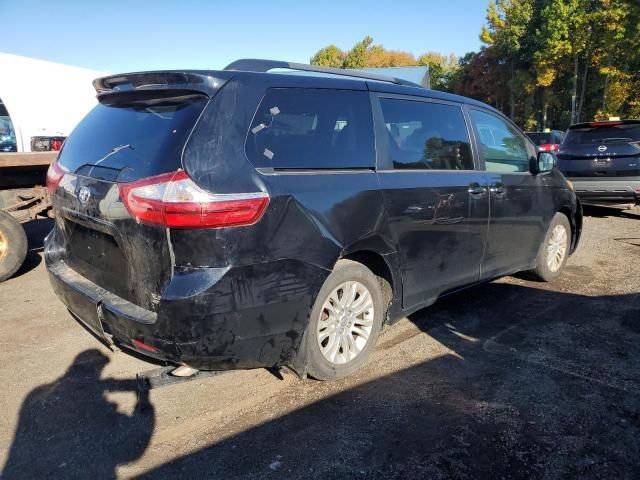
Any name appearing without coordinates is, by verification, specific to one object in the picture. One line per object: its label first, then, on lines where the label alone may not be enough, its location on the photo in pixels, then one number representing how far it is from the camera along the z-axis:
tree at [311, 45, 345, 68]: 64.19
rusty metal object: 5.86
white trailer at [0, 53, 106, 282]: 5.52
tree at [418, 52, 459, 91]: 57.07
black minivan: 2.51
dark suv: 8.50
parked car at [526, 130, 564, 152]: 15.97
